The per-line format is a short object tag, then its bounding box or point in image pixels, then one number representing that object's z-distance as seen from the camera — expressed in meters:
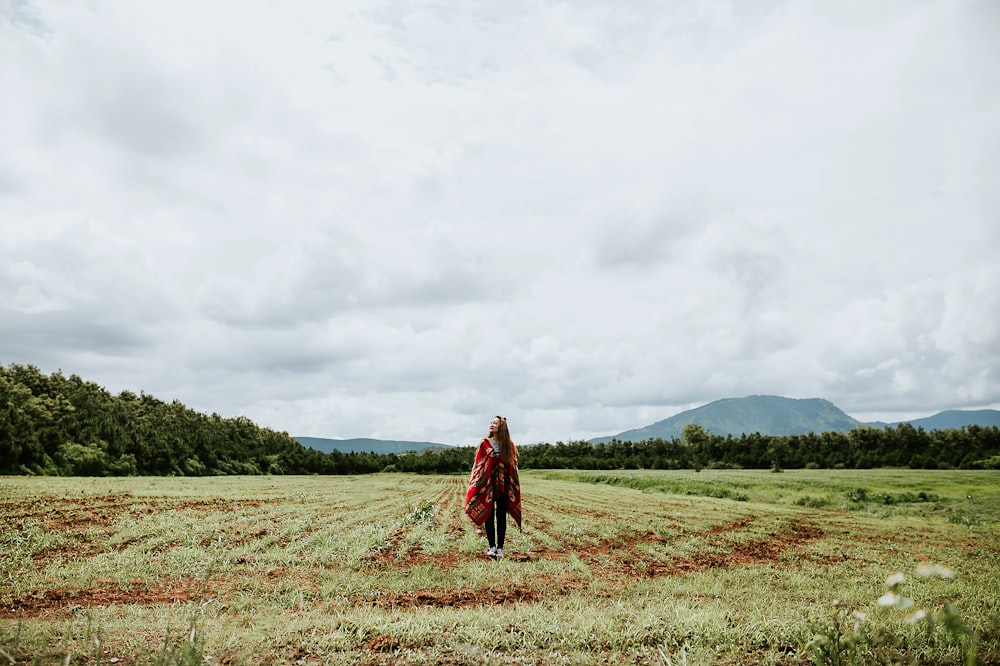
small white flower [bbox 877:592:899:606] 2.32
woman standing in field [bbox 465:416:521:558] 12.06
